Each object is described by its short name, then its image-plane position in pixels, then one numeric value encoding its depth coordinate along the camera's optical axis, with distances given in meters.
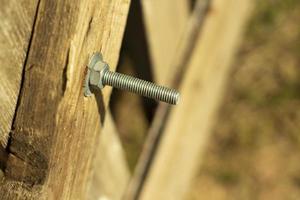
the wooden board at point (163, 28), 0.85
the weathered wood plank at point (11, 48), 0.43
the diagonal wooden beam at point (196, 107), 0.97
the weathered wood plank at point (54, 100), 0.46
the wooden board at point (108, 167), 0.69
